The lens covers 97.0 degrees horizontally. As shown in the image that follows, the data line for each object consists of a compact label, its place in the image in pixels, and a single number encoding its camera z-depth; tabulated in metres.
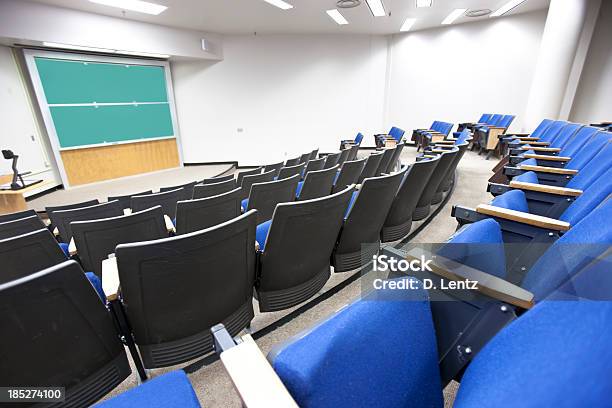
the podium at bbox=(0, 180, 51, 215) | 4.49
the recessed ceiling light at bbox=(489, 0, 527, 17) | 6.38
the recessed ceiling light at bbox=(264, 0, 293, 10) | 5.73
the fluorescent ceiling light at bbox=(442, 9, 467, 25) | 6.93
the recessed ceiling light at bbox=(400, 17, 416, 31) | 7.46
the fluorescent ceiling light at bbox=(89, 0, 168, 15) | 5.40
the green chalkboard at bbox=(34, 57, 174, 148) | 6.18
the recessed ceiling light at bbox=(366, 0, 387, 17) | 6.07
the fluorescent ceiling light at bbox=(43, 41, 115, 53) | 5.50
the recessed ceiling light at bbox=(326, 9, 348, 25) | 6.54
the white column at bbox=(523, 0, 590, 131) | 5.50
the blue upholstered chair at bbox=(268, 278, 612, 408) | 0.36
